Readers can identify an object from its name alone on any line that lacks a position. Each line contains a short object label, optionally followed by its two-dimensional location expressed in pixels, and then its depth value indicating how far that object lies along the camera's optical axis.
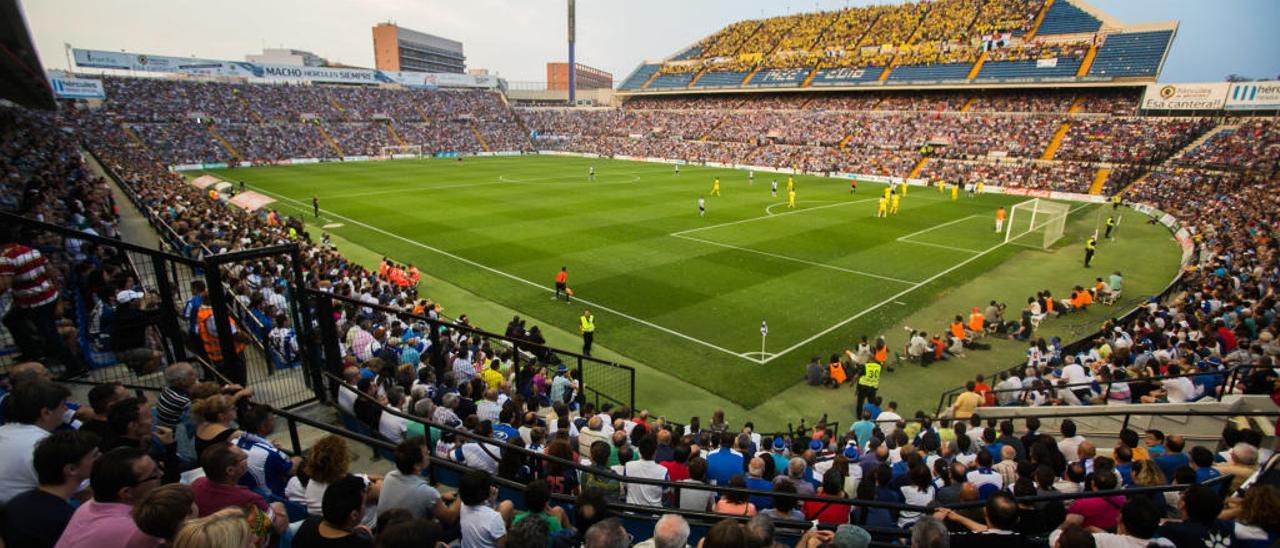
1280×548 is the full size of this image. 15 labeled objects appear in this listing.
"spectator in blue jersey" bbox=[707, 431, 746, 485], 6.74
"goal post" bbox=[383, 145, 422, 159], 67.56
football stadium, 4.25
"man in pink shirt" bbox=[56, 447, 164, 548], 3.13
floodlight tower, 90.88
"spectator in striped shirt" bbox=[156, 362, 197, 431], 5.14
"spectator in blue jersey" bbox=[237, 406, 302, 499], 4.75
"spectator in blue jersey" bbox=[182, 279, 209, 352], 7.60
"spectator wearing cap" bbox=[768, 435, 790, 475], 7.26
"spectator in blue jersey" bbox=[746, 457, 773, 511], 6.13
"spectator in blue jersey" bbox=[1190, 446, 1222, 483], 5.87
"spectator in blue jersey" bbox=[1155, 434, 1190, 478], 6.36
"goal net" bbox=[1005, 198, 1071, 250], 27.91
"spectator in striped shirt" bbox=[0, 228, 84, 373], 6.43
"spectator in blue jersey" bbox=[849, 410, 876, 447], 9.34
